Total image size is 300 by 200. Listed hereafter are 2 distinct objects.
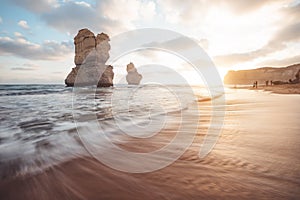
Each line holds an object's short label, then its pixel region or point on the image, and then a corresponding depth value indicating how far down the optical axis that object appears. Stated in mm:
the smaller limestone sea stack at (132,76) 100250
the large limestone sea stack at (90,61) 56562
